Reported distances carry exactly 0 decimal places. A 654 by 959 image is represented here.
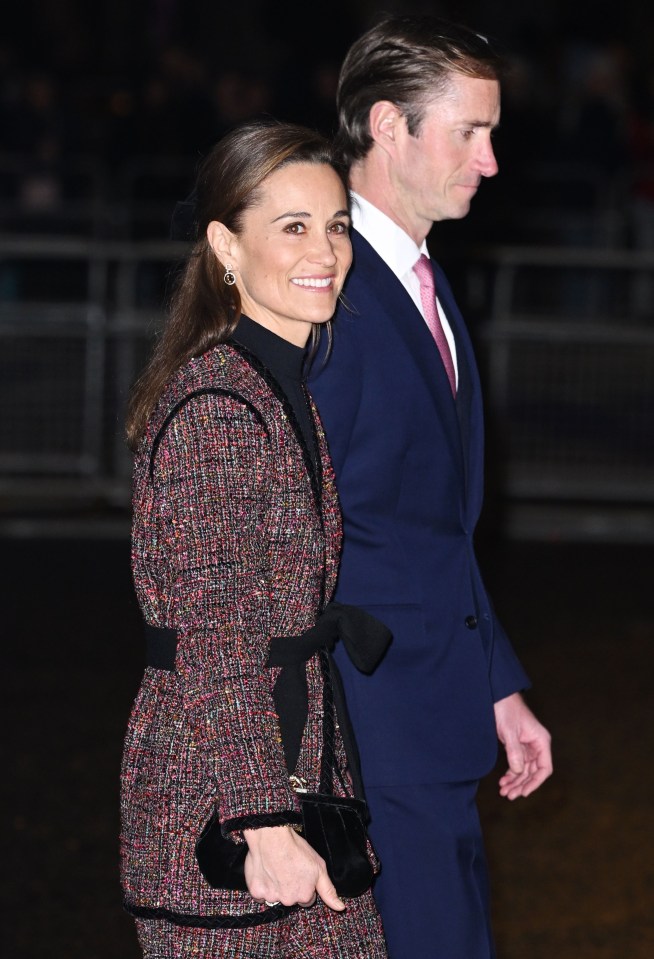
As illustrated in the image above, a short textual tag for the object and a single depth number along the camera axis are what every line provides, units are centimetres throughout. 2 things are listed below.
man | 572
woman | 448
